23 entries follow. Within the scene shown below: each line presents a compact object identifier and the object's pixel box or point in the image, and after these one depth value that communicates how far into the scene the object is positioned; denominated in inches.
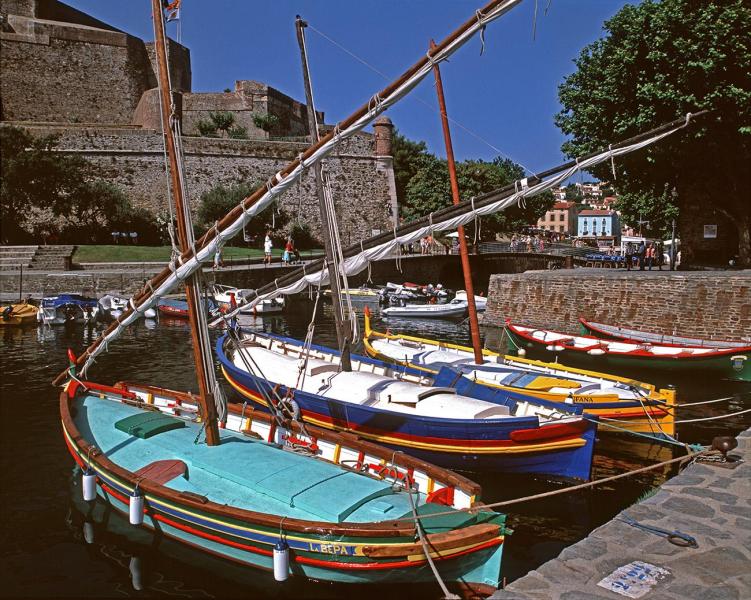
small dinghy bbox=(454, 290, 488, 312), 1346.0
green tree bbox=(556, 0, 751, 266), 881.5
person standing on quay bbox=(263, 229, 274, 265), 1638.5
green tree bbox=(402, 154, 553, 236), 2340.9
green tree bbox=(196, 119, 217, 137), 2282.9
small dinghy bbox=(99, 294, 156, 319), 1219.9
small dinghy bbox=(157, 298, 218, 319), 1263.5
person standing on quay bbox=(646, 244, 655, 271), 1261.0
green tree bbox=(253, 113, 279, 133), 2301.9
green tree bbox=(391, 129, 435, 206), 2484.0
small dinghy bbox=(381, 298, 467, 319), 1312.7
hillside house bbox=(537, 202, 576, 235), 4963.8
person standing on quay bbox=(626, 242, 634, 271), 1280.6
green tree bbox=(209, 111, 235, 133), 2289.6
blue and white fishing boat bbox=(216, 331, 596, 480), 408.8
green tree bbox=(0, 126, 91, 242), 1539.1
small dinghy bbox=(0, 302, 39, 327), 1109.1
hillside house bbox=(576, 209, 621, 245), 4692.4
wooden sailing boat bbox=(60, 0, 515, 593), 266.7
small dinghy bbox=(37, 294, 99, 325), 1137.4
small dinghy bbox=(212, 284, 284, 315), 1314.0
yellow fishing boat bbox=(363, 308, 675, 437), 474.6
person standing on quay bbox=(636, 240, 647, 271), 1257.4
